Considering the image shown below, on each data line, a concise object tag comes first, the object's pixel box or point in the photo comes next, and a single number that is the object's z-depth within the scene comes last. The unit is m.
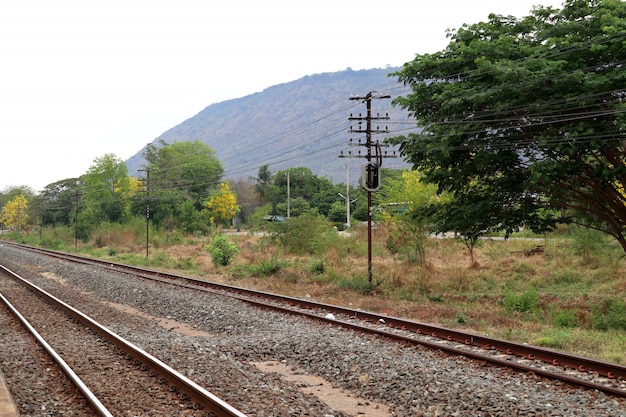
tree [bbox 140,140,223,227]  70.50
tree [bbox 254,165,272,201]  126.89
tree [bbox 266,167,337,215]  105.06
